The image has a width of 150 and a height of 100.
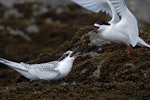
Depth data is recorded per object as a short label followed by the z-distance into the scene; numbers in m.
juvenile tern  17.22
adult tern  18.30
